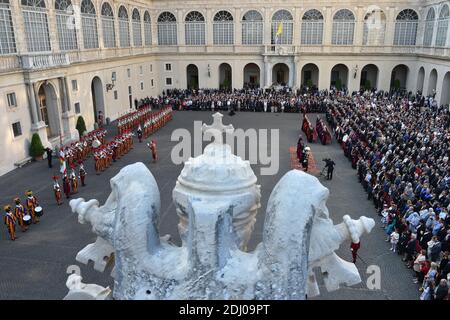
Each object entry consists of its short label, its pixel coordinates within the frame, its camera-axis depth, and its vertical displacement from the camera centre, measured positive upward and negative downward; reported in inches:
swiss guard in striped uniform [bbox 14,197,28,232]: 568.1 -235.9
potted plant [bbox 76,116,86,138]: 1143.0 -232.2
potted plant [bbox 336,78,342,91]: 1922.0 -227.2
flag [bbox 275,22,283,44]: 1708.9 +31.1
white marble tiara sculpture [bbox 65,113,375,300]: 143.6 -71.3
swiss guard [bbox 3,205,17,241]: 539.0 -232.4
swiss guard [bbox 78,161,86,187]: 746.5 -237.7
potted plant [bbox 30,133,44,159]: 931.3 -235.2
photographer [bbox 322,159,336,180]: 764.6 -243.1
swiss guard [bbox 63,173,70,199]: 691.4 -235.6
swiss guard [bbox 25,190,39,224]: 594.5 -234.2
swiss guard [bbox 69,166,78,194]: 716.7 -241.0
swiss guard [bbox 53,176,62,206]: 658.2 -238.0
